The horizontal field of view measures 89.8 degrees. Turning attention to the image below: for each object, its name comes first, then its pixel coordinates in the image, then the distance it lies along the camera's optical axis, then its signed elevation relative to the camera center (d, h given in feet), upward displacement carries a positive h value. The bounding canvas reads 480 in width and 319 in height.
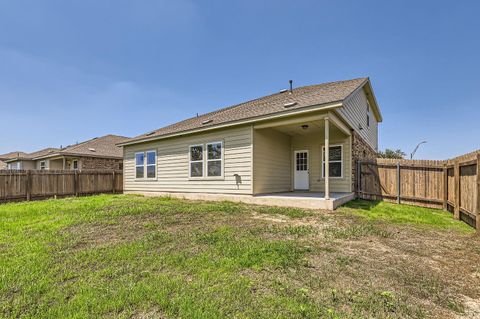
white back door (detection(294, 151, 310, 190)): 36.60 -1.07
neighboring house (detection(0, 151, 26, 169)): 82.33 +2.67
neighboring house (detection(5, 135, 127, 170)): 55.88 +1.31
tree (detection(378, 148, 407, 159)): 101.25 +4.85
